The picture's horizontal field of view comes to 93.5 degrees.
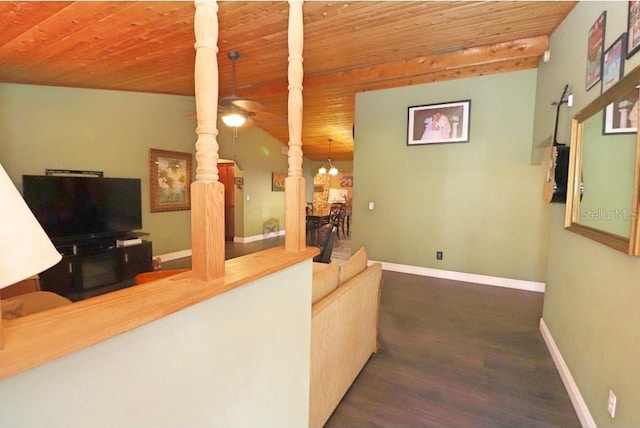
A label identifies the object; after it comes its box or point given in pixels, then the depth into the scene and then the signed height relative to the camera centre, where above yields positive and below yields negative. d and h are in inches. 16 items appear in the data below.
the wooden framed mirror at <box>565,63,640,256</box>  54.5 +6.6
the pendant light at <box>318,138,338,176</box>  359.3 +31.0
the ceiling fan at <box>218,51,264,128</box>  127.7 +38.2
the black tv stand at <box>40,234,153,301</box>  144.8 -38.7
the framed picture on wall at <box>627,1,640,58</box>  57.1 +33.3
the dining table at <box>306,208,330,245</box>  262.9 -23.3
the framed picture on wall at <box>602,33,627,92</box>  62.4 +29.9
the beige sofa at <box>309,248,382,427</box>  63.4 -32.3
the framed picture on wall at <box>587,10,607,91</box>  73.7 +38.2
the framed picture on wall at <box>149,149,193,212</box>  205.3 +10.5
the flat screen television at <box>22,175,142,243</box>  144.6 -6.0
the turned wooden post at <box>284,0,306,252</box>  51.8 +11.4
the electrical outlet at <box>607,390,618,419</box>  57.1 -39.6
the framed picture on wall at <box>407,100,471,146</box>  171.8 +43.7
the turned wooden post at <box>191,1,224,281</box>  34.7 +4.8
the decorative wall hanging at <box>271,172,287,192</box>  329.4 +15.7
